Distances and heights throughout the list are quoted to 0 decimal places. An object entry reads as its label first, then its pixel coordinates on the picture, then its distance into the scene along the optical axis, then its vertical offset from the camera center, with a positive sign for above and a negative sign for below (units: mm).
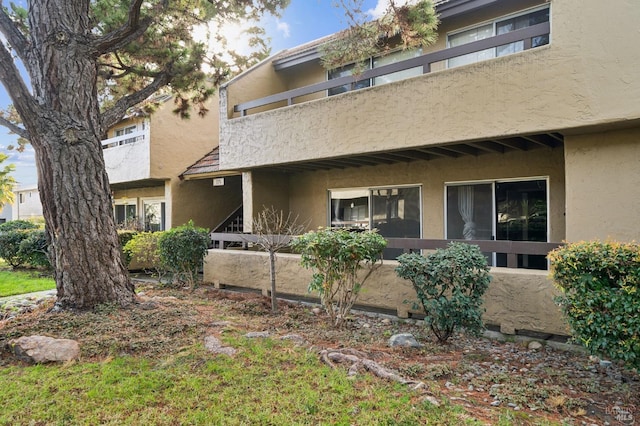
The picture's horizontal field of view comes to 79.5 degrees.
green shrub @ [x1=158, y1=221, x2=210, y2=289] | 9555 -884
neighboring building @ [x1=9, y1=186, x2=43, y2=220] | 31969 +1125
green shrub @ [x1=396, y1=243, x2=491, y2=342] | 5371 -1099
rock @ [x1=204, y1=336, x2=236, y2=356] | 5023 -1794
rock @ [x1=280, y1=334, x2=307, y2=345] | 5559 -1870
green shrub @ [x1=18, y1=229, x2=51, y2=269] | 13211 -1080
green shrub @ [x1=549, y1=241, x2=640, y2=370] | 3840 -936
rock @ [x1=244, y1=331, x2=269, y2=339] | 5734 -1847
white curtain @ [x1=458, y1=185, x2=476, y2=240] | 8883 +20
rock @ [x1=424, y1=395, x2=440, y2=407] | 3666 -1839
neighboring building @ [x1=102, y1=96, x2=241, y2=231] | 13953 +1854
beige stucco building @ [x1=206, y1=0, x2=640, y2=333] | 5762 +1355
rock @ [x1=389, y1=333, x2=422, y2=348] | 5578 -1919
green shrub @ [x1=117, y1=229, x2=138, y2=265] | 12852 -697
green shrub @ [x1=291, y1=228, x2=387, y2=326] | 6379 -815
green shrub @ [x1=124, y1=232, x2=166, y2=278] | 10977 -941
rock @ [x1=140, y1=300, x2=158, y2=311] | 6858 -1643
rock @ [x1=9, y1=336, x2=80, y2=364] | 4805 -1700
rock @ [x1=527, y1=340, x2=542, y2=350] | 5656 -2016
